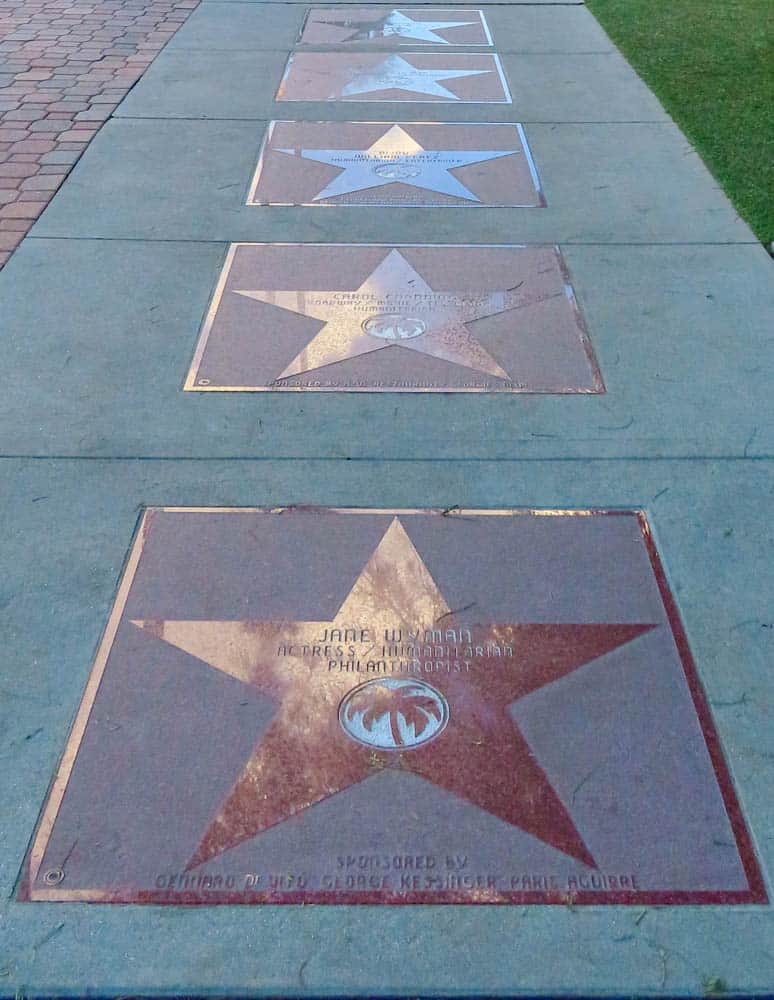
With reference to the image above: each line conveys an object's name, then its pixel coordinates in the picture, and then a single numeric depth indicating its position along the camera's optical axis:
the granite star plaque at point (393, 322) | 4.02
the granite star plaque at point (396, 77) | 7.32
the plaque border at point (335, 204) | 5.53
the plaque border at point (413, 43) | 8.47
